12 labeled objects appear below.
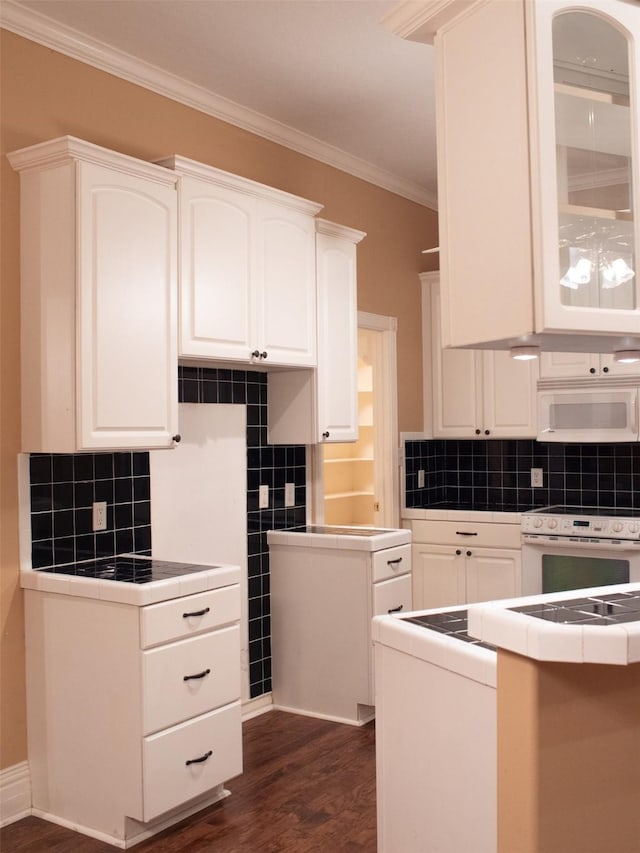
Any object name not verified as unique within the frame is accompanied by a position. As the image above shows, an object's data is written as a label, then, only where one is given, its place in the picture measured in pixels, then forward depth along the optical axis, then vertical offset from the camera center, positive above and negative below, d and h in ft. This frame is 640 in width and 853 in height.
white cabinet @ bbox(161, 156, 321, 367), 11.50 +2.59
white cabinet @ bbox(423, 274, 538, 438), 17.26 +1.08
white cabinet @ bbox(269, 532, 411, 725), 13.19 -2.80
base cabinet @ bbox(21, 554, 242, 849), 9.52 -2.88
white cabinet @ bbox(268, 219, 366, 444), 13.94 +1.20
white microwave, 15.25 +0.52
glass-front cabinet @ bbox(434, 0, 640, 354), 6.06 +2.01
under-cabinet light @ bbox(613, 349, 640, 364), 6.86 +0.71
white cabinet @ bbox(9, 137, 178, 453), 9.87 +1.80
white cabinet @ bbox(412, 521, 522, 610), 16.40 -2.38
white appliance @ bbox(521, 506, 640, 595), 14.88 -1.92
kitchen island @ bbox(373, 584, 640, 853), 5.44 -1.99
